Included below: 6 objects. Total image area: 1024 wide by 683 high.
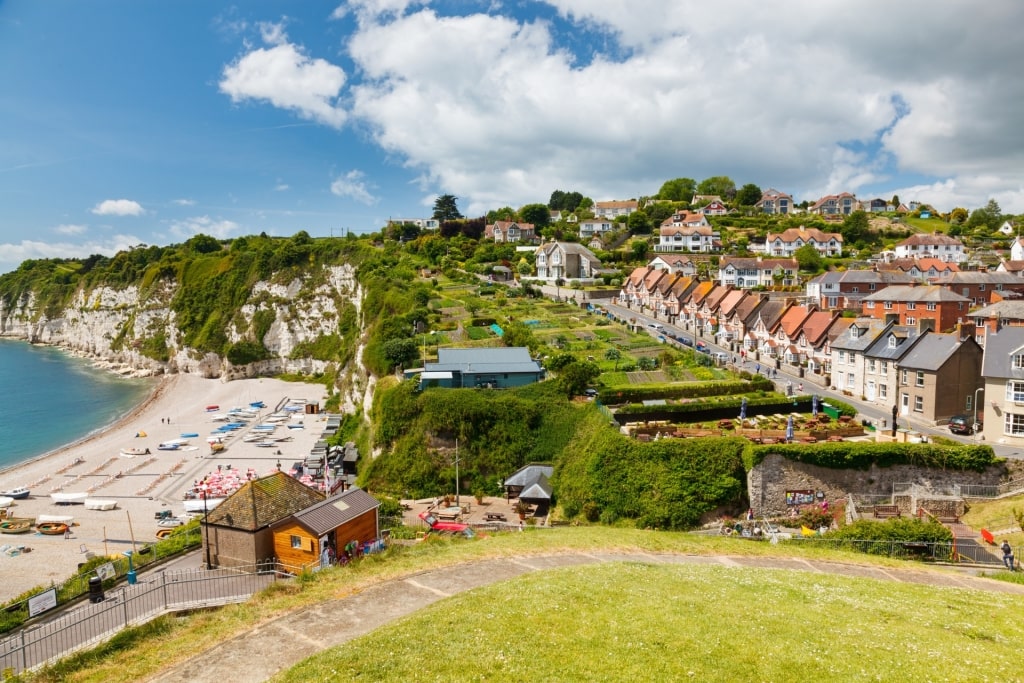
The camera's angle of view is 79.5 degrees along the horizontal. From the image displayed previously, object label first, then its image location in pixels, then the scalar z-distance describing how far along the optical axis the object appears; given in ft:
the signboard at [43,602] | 59.00
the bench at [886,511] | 93.09
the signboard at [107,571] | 65.98
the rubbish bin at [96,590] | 61.05
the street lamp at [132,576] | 65.46
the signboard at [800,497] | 97.86
